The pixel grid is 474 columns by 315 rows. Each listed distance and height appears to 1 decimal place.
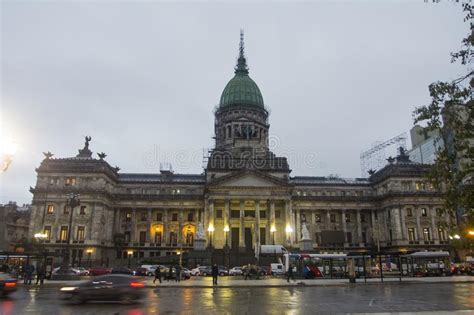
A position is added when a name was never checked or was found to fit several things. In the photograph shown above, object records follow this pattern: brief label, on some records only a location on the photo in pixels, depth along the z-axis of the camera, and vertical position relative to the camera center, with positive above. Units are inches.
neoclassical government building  2711.6 +336.1
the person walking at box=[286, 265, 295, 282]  1372.0 -80.9
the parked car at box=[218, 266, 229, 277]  1993.6 -122.9
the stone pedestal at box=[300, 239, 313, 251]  2151.8 +24.2
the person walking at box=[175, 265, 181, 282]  1473.7 -96.4
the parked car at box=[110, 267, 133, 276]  1643.0 -98.7
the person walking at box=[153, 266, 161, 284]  1372.3 -93.1
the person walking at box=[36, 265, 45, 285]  1316.4 -91.4
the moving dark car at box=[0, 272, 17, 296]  864.9 -85.4
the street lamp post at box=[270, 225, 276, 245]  2700.8 +131.5
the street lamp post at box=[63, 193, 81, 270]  1496.1 +174.2
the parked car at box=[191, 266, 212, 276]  2010.3 -120.2
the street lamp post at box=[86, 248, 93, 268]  2588.6 -24.6
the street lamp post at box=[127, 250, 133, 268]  2613.7 -40.5
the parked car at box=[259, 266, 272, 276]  1987.6 -117.0
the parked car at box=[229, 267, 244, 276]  2007.9 -123.3
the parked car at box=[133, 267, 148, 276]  1927.3 -117.7
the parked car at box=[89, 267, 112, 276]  1805.0 -109.2
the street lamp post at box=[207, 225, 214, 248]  2563.0 +124.4
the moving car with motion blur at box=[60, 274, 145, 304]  740.6 -82.6
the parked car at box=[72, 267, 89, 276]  1843.0 -118.6
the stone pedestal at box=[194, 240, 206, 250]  2306.8 +23.6
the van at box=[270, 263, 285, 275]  1931.5 -103.0
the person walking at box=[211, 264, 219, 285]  1267.2 -81.6
